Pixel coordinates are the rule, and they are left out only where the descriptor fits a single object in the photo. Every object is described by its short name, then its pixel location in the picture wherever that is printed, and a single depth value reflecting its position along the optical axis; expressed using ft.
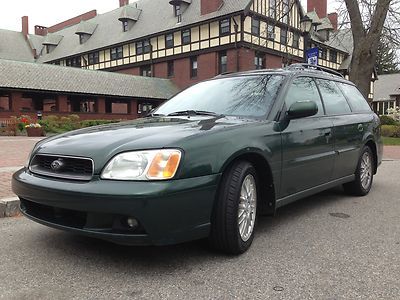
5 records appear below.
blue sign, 40.04
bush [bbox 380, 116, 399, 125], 87.40
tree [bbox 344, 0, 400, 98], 45.42
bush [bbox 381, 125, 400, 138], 72.90
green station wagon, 9.16
